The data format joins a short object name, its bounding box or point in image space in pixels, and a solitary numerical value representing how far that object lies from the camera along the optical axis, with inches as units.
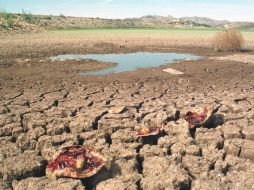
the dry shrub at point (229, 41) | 468.1
